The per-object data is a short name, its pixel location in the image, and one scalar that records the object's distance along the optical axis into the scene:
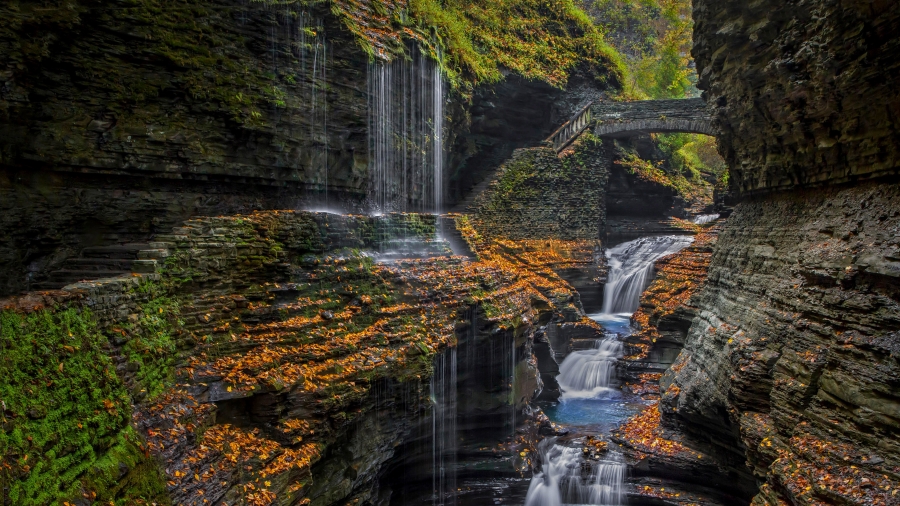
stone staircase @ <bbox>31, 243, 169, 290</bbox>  8.57
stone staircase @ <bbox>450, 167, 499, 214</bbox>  23.80
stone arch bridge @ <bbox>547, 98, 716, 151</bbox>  25.70
